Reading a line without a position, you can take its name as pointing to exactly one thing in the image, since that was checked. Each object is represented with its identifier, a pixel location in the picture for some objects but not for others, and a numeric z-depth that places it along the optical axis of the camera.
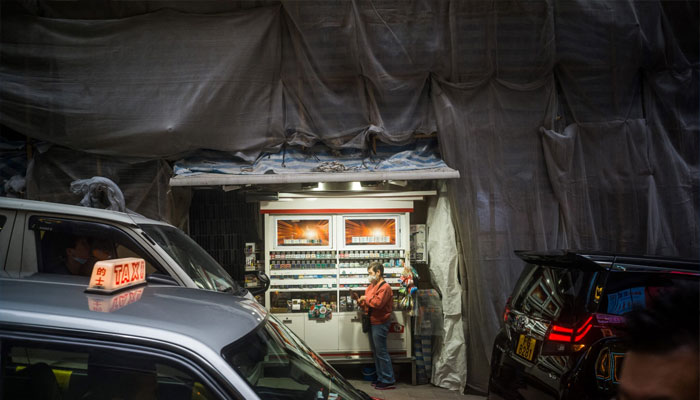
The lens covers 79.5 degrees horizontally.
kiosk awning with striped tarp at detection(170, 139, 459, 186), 5.83
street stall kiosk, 6.97
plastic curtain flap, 6.25
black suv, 3.20
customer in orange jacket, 6.52
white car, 3.31
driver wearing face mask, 3.50
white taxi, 1.52
